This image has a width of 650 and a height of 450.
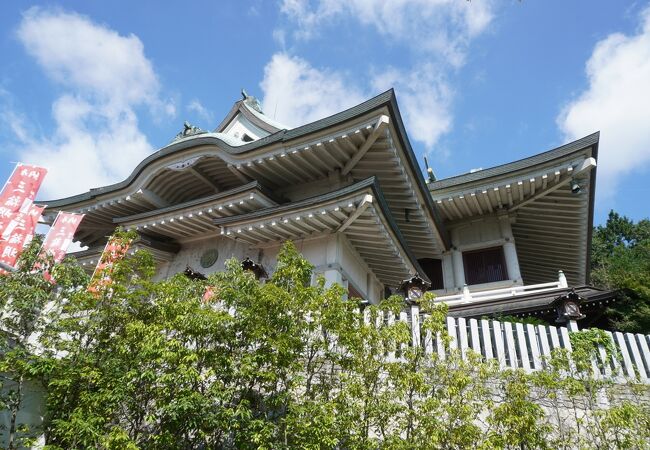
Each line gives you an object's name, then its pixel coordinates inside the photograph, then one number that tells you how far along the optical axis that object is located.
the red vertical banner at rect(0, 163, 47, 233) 11.17
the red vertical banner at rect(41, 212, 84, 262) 11.39
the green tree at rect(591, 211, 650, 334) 10.12
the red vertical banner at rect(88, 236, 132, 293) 5.73
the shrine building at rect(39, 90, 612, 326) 10.02
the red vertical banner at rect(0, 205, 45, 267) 10.57
